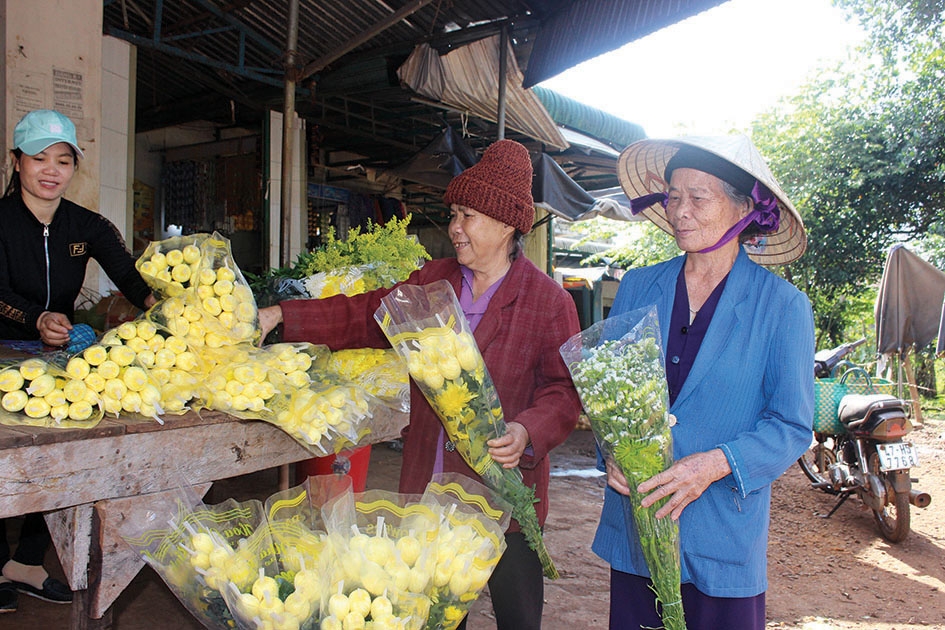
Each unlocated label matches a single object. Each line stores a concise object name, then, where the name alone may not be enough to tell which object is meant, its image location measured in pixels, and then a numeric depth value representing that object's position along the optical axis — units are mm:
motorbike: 4598
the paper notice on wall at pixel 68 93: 4266
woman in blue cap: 2205
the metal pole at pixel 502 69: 5192
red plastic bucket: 2814
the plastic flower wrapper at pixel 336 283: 2494
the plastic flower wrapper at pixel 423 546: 1241
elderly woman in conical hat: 1526
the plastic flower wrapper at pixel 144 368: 1562
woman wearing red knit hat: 1862
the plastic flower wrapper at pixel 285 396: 1711
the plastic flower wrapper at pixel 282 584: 1180
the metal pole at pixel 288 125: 4691
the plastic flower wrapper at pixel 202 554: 1260
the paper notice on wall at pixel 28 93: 4082
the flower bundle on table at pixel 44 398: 1465
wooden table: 1385
